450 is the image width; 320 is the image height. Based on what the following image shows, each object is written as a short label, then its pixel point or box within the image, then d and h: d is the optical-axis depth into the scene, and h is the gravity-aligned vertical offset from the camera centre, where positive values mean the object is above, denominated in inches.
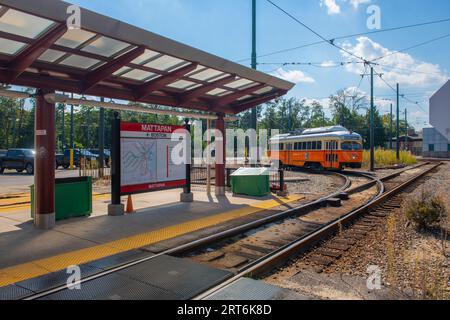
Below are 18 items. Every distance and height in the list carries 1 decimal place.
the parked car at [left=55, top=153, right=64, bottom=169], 1221.5 -19.8
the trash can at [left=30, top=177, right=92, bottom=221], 349.1 -45.1
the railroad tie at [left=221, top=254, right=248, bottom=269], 228.1 -72.4
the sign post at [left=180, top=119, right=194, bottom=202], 461.7 -31.5
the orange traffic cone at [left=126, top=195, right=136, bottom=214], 394.2 -60.4
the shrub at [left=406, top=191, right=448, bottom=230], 323.6 -56.3
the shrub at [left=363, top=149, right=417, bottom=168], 1407.2 -24.7
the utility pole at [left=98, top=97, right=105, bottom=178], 733.4 +24.2
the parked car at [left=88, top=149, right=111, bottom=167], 1453.7 +1.0
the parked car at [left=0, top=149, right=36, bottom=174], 1018.6 -19.3
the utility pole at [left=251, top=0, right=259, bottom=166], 571.8 +163.6
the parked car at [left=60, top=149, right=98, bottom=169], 1237.7 -16.4
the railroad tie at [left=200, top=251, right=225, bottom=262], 242.4 -72.5
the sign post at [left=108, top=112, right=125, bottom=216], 367.6 -14.5
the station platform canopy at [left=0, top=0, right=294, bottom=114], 234.6 +82.2
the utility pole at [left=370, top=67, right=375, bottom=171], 1113.7 +1.8
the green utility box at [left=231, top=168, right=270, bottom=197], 522.6 -43.5
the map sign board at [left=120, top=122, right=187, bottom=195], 381.4 -7.4
